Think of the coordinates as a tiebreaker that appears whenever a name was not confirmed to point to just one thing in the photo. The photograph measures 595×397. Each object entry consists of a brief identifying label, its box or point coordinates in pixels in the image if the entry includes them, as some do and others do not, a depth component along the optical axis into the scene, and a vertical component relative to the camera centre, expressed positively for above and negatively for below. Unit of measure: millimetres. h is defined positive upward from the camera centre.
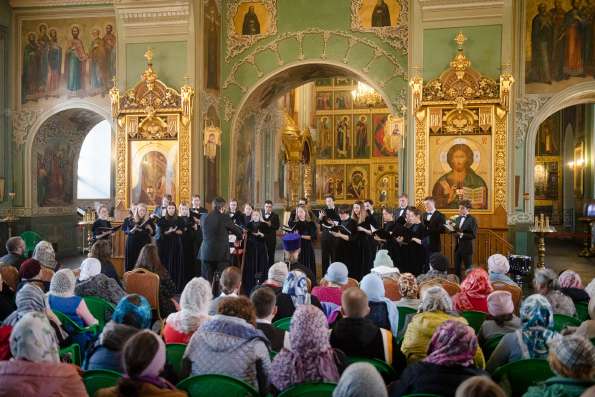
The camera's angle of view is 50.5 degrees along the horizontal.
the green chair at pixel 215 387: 3701 -1195
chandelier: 29550 +4223
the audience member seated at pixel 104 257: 8242 -942
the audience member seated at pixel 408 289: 6602 -1108
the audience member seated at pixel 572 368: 3238 -952
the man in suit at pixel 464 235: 12539 -1028
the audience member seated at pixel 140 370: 3346 -993
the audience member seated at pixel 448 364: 3623 -1053
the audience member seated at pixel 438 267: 8281 -1094
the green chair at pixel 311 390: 3510 -1149
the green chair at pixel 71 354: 4945 -1357
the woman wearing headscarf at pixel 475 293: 6516 -1138
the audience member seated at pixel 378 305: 5816 -1122
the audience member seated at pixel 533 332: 4457 -1054
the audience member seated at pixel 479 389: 2789 -910
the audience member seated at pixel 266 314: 4965 -1029
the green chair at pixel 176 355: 4660 -1257
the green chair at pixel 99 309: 6531 -1286
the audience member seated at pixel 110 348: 4234 -1112
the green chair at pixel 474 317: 5977 -1262
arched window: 23531 +825
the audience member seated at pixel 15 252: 8500 -919
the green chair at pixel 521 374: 4043 -1226
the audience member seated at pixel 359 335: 4609 -1105
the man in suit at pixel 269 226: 14305 -944
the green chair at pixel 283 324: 5574 -1231
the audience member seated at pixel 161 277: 7906 -1194
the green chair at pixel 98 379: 3887 -1199
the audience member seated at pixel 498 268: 7643 -1021
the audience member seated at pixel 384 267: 8549 -1182
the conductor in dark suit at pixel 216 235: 11352 -908
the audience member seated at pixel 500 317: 5152 -1099
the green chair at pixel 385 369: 4293 -1262
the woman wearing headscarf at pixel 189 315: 5207 -1083
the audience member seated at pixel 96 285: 7004 -1114
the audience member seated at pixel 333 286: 6918 -1141
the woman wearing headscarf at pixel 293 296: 6098 -1086
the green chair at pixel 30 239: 13425 -1156
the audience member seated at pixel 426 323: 4734 -1053
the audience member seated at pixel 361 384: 2977 -943
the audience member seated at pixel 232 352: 4215 -1126
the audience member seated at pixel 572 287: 6793 -1134
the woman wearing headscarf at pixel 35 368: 3459 -1021
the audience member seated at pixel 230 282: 6105 -943
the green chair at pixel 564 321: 5643 -1239
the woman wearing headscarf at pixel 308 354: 4023 -1095
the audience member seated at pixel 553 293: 6180 -1082
